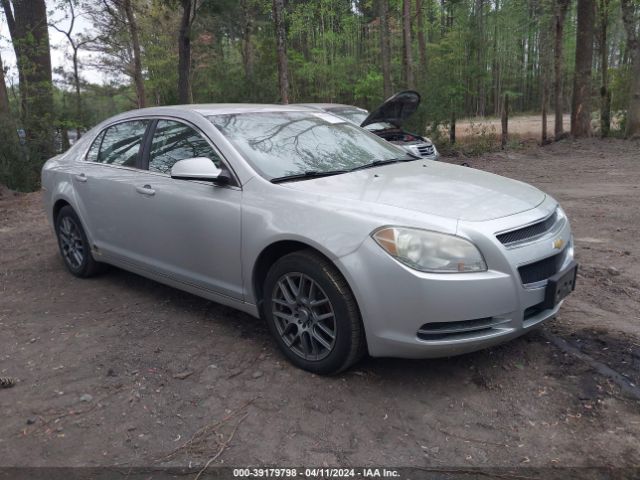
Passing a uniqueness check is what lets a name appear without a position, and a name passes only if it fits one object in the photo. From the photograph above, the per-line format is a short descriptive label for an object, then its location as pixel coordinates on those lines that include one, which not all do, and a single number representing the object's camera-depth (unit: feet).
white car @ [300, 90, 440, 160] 32.31
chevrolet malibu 9.78
